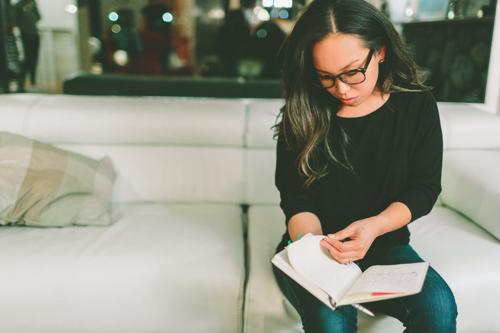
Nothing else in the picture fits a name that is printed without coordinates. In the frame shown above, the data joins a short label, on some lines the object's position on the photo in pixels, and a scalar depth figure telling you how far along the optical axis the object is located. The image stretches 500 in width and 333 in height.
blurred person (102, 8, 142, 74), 3.21
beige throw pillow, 1.51
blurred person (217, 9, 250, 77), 3.17
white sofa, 1.27
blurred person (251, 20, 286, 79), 3.08
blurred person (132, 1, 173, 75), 3.21
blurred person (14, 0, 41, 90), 2.53
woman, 1.03
